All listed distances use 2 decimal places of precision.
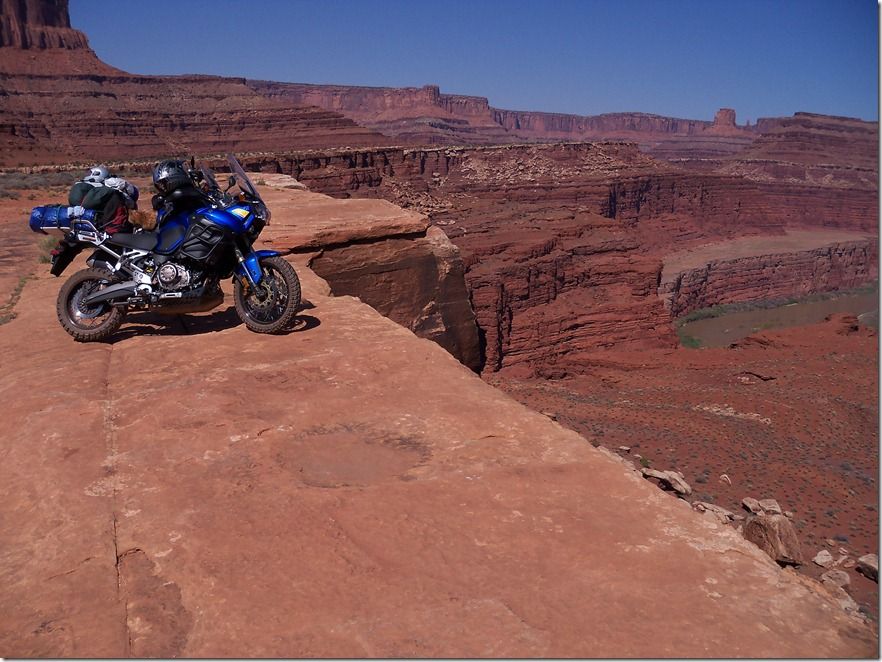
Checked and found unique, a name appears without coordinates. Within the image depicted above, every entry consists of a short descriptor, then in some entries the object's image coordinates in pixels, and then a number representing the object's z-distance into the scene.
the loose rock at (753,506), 8.88
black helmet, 5.27
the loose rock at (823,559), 7.70
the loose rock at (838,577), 6.76
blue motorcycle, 5.14
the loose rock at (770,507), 8.90
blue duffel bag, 5.55
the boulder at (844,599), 3.93
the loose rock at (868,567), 7.57
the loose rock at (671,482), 8.13
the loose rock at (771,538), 4.65
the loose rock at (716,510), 7.16
